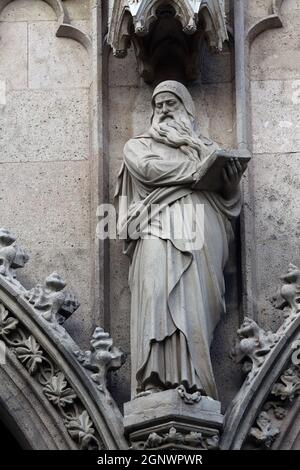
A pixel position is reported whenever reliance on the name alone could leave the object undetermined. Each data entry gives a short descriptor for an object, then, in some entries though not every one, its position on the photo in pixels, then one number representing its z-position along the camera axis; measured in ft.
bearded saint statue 47.91
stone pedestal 47.19
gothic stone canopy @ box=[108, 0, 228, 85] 51.19
